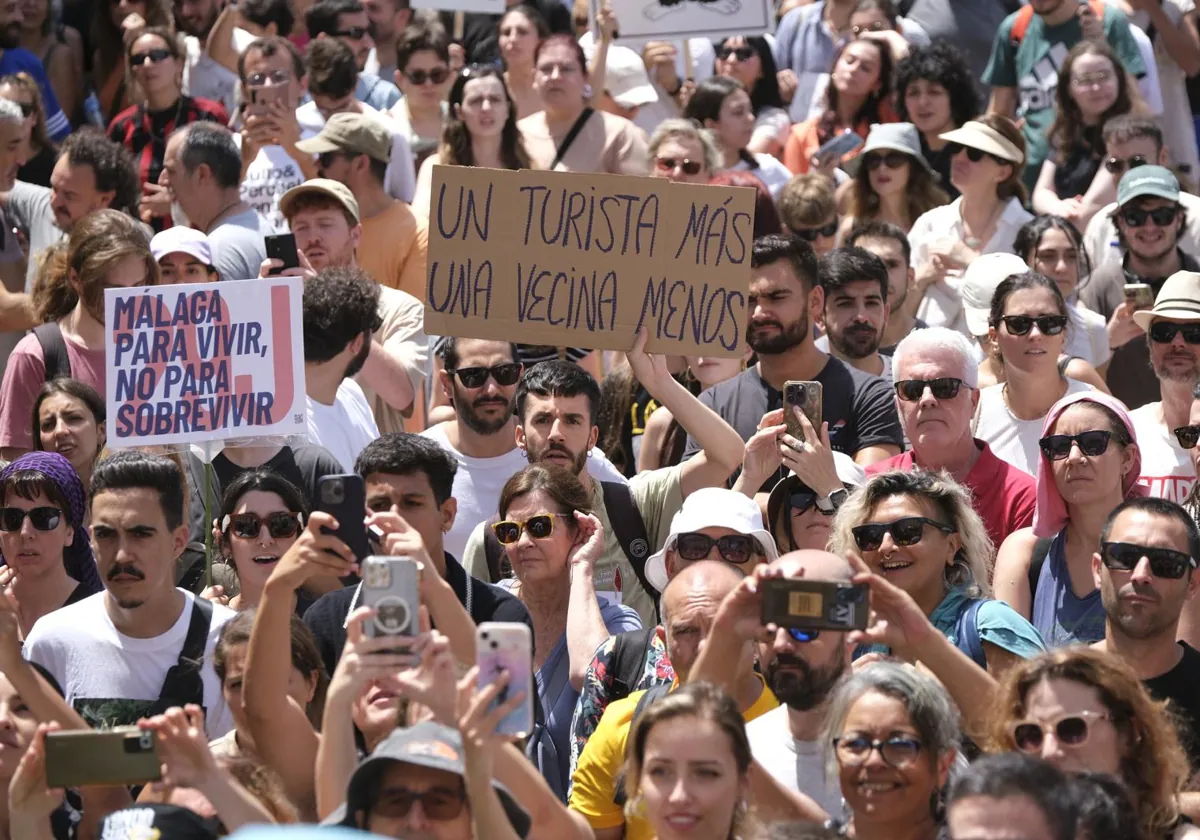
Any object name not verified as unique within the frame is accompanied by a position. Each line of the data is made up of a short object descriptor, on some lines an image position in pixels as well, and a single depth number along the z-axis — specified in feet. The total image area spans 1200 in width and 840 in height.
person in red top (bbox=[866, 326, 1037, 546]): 48.44
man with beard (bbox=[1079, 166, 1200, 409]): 62.34
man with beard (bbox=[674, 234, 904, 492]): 52.08
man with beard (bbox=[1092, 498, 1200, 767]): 39.19
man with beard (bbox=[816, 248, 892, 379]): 56.70
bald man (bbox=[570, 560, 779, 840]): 38.86
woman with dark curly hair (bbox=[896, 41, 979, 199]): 74.13
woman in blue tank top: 44.14
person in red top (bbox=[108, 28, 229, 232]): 75.10
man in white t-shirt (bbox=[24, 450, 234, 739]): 43.11
